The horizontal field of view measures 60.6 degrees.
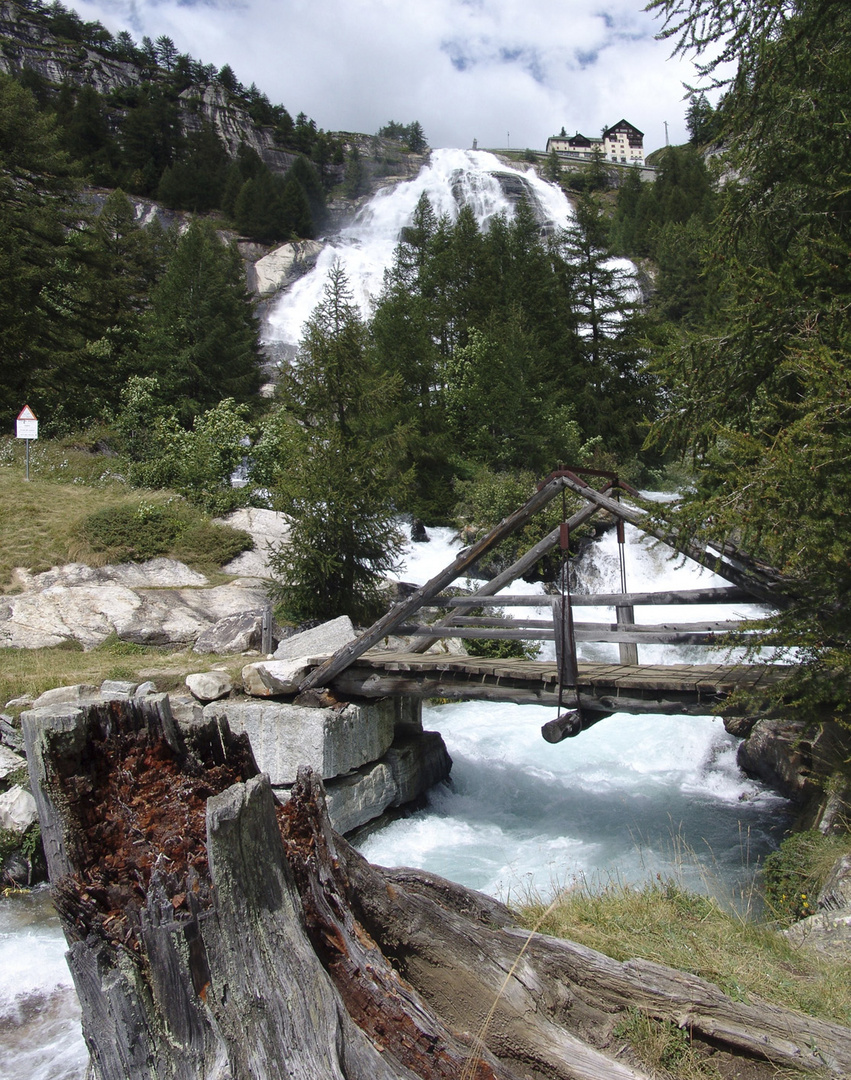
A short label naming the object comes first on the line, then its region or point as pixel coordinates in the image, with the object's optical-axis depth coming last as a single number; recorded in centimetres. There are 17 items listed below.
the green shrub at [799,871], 581
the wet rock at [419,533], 2320
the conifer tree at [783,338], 559
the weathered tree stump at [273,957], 224
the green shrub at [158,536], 1547
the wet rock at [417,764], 984
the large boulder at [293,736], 884
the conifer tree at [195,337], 2897
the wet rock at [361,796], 888
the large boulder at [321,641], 1013
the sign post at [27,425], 1775
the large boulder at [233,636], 1213
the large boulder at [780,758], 891
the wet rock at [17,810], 793
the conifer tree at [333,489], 1374
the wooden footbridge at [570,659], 688
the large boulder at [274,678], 938
